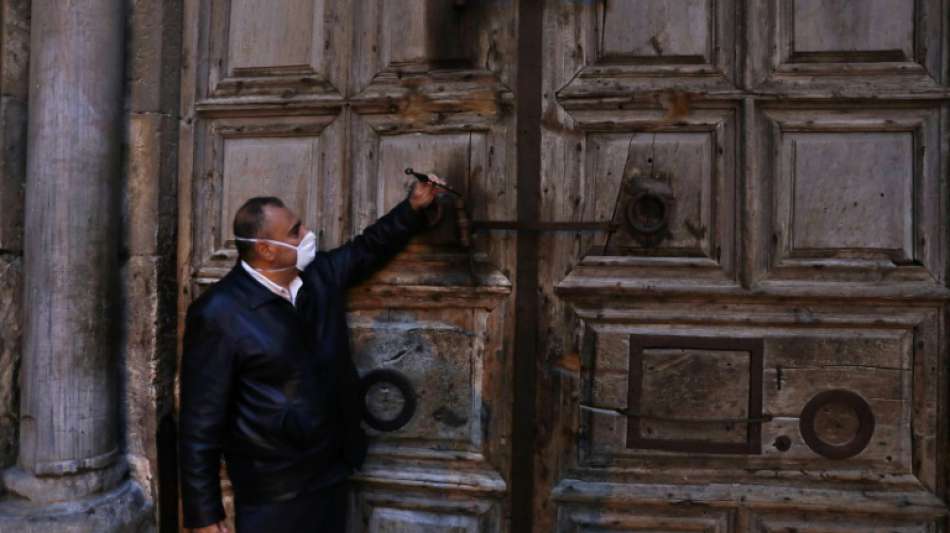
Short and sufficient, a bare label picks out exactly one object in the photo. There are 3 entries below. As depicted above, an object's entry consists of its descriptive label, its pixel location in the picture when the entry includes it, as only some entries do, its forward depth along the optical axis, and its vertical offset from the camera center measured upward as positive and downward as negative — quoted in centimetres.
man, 201 -39
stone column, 231 -5
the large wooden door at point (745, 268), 223 +5
